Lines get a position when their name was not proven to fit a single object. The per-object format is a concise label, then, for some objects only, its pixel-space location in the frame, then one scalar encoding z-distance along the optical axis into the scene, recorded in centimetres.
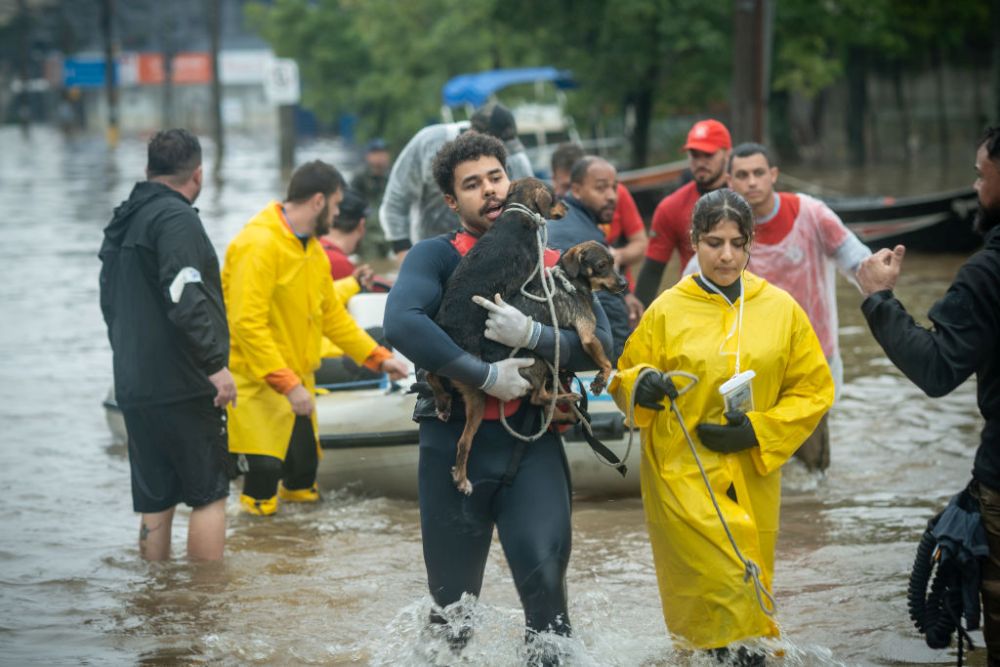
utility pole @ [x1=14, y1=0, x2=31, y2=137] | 16217
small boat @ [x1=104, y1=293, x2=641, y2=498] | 1544
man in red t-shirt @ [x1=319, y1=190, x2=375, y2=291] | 1783
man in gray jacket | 1612
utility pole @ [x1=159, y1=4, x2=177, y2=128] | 12912
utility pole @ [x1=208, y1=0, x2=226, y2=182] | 7906
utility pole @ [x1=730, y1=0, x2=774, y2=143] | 3284
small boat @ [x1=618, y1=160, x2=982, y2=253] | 3531
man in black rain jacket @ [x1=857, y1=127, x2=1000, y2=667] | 801
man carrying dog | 859
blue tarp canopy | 5487
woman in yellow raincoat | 916
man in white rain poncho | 1419
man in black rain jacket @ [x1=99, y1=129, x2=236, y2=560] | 1200
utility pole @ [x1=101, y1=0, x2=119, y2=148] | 11627
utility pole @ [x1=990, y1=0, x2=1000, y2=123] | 5269
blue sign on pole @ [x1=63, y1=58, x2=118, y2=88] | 16625
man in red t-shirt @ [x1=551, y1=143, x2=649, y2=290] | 1761
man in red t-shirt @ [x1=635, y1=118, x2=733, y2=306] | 1557
